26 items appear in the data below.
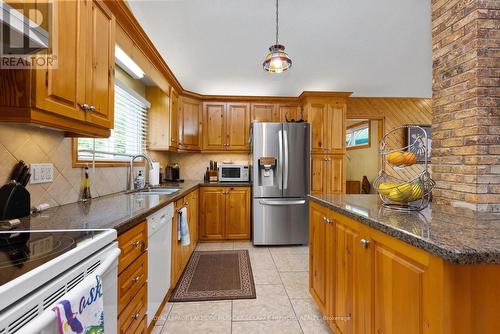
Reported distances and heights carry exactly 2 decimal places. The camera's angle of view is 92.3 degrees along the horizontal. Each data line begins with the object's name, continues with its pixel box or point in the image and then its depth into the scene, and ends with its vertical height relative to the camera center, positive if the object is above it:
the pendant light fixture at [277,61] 2.18 +1.01
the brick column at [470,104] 1.32 +0.38
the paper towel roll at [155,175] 3.07 -0.07
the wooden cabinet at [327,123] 3.83 +0.75
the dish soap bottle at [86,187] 1.85 -0.14
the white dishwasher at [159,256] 1.60 -0.64
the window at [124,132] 2.06 +0.45
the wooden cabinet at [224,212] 3.71 -0.66
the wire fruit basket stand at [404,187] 1.26 -0.09
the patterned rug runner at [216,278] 2.21 -1.14
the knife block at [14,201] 1.18 -0.16
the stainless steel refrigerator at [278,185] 3.55 -0.22
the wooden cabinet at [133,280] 1.19 -0.60
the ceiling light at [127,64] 2.08 +1.03
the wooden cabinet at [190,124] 3.82 +0.75
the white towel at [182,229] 2.37 -0.60
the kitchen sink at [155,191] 2.62 -0.24
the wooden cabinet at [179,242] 2.21 -0.76
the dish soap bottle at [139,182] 2.73 -0.14
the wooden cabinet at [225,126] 4.13 +0.76
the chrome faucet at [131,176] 2.57 -0.07
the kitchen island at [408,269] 0.73 -0.38
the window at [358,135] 5.76 +0.91
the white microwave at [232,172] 3.95 -0.04
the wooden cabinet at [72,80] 1.01 +0.44
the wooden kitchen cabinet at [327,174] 3.80 -0.06
